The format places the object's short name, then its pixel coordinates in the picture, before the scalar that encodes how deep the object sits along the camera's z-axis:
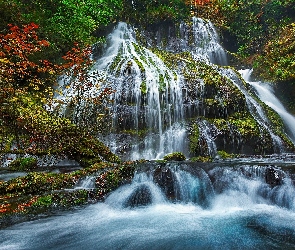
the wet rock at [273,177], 6.98
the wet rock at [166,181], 7.23
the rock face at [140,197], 6.89
